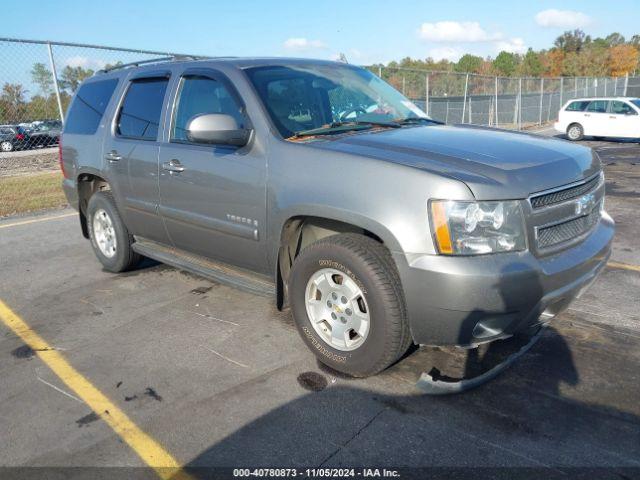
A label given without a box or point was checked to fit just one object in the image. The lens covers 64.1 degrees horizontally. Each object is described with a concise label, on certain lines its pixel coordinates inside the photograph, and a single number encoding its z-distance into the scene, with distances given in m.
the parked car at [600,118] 17.05
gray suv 2.57
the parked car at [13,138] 16.17
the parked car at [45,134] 14.03
